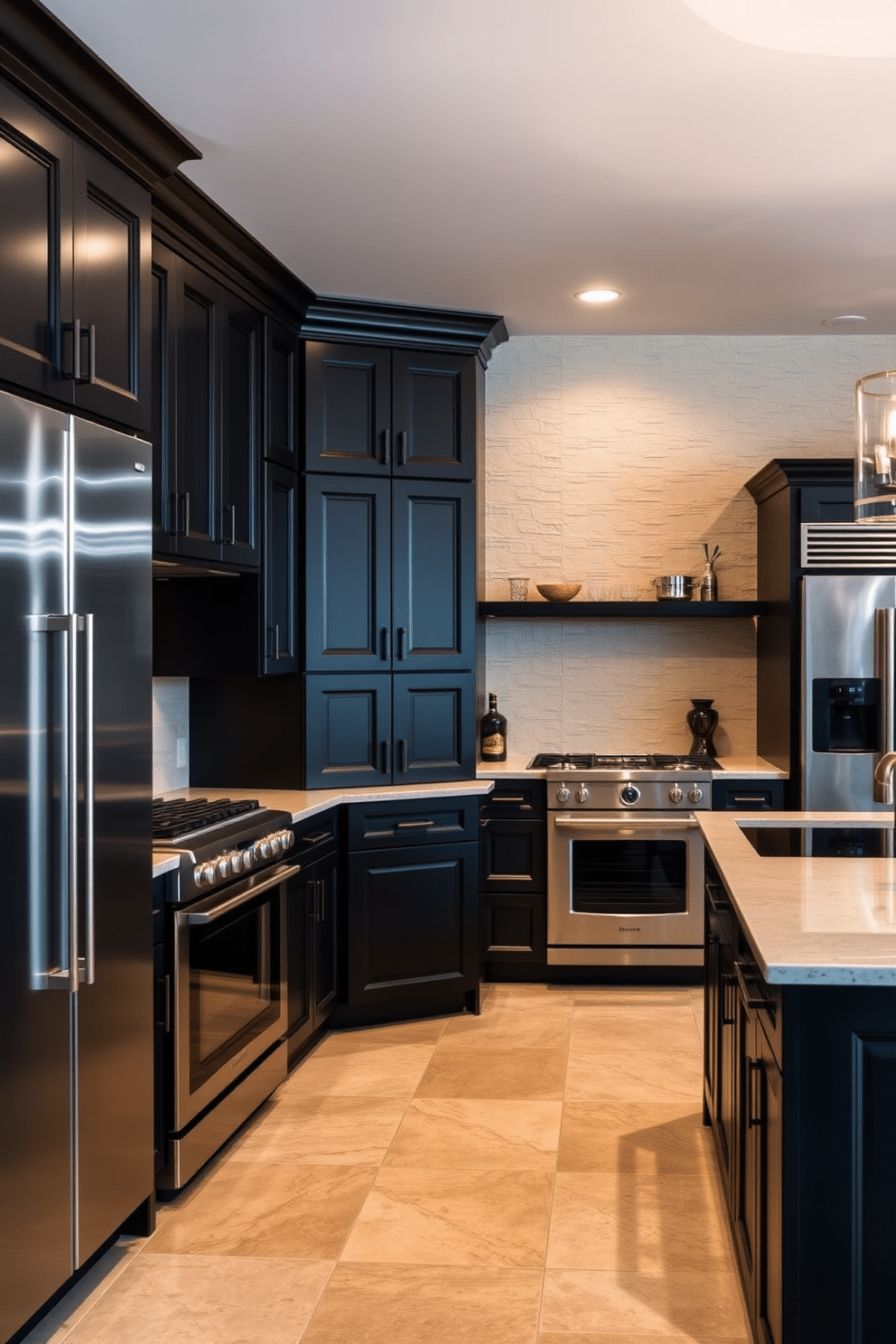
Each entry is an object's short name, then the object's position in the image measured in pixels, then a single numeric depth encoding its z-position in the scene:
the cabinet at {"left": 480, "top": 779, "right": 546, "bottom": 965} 5.12
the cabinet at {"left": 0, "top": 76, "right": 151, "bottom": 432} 2.33
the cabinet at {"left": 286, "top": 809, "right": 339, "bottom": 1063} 4.05
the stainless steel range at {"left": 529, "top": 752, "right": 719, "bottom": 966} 5.05
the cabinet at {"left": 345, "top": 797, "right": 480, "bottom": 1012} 4.54
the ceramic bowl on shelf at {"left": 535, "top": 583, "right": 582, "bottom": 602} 5.38
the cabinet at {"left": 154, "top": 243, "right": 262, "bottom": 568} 3.43
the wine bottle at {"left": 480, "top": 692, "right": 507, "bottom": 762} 5.48
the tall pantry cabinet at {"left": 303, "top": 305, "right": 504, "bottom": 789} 4.71
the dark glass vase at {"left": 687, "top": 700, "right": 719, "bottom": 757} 5.50
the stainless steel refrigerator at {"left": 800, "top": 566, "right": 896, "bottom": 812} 4.88
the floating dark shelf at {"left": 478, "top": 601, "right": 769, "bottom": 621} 5.30
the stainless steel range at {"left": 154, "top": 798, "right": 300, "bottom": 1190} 3.08
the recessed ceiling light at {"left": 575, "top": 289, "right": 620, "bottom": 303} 4.75
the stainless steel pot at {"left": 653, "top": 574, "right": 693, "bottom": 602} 5.36
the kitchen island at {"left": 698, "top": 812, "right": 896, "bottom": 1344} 1.96
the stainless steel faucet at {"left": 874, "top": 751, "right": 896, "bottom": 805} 2.50
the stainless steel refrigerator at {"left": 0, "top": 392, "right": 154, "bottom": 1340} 2.27
